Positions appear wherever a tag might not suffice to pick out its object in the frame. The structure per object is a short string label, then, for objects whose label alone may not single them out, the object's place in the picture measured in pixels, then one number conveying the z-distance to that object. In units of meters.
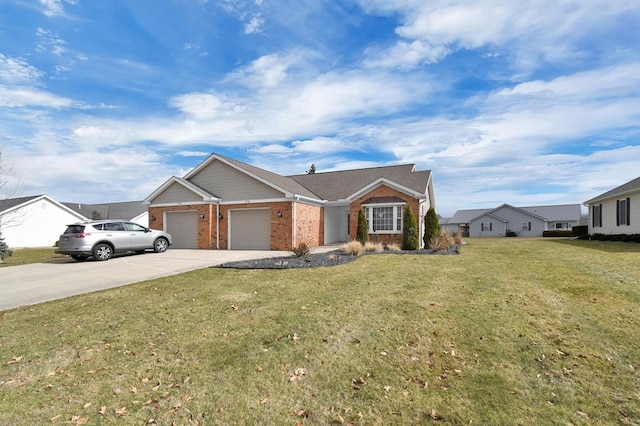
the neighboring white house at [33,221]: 29.03
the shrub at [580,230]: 30.34
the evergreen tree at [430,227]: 16.89
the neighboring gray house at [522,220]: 46.16
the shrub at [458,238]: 20.11
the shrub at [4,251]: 16.48
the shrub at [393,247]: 15.70
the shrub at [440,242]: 14.71
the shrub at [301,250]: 12.92
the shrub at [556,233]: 40.11
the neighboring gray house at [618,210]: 20.31
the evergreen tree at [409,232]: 16.47
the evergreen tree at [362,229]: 17.80
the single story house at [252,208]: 17.92
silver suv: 13.40
